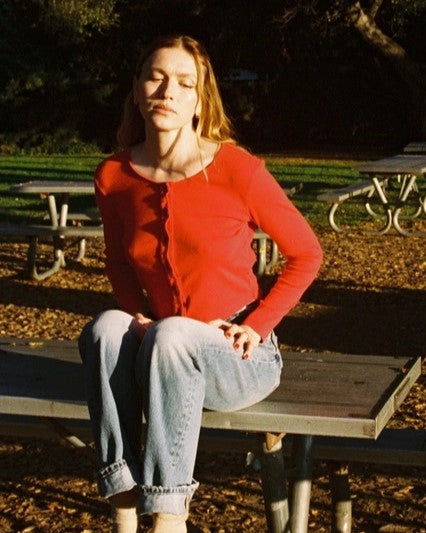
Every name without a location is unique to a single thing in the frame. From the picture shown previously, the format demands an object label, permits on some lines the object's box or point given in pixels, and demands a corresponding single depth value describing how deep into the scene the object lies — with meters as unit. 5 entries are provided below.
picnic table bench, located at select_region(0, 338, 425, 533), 2.85
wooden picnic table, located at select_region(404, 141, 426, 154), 17.35
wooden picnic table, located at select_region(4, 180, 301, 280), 9.32
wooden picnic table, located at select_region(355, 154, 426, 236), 12.02
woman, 2.84
